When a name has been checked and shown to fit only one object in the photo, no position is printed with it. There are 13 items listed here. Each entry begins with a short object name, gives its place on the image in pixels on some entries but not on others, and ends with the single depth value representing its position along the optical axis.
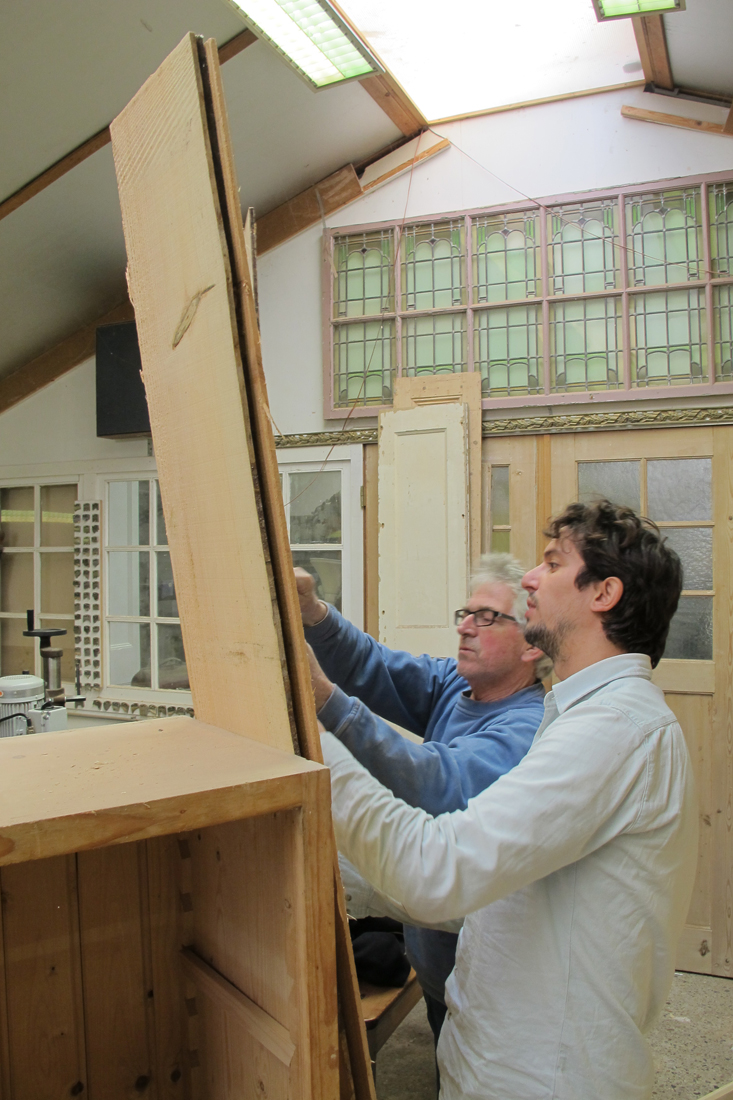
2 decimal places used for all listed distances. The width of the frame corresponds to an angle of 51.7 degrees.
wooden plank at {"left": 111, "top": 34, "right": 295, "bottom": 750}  0.63
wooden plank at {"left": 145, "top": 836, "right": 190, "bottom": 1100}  0.85
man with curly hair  0.87
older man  1.10
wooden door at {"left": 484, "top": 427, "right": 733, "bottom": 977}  2.92
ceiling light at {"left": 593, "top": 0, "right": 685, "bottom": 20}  2.35
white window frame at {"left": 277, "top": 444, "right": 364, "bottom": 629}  3.37
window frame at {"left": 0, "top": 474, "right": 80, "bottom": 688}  4.05
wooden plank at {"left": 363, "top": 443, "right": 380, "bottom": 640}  3.34
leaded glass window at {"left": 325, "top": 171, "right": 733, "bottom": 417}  3.00
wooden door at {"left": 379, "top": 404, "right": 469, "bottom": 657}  3.16
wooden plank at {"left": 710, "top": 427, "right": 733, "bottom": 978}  2.91
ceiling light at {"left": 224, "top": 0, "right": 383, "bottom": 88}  2.45
